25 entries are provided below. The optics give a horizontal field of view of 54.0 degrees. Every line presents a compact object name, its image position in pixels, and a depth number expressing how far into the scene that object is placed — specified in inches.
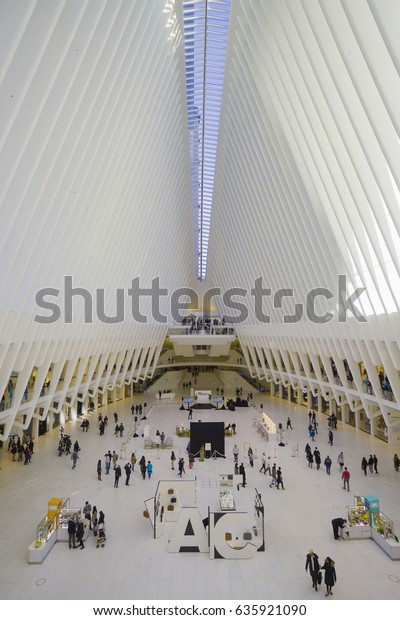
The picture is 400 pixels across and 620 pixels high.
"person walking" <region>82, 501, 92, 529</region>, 437.7
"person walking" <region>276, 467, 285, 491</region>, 556.4
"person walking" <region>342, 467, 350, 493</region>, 544.8
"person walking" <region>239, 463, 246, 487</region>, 569.6
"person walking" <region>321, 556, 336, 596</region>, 324.5
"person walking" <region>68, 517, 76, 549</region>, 402.6
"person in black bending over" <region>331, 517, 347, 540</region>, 418.0
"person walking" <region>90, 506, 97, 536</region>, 431.5
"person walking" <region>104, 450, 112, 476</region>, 621.6
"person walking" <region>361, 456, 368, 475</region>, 599.8
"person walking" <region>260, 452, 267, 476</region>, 621.5
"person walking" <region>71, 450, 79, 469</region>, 657.6
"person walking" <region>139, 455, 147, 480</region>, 603.2
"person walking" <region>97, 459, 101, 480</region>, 597.0
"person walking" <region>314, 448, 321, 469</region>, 633.1
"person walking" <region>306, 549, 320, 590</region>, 333.1
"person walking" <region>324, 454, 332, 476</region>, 604.7
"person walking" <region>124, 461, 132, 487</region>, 572.2
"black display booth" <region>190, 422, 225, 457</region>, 706.2
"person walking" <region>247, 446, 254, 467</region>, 658.2
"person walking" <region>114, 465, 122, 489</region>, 565.5
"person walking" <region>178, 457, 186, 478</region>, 600.4
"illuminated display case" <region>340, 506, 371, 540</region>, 418.9
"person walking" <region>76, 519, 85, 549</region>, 407.8
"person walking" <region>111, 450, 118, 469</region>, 637.4
